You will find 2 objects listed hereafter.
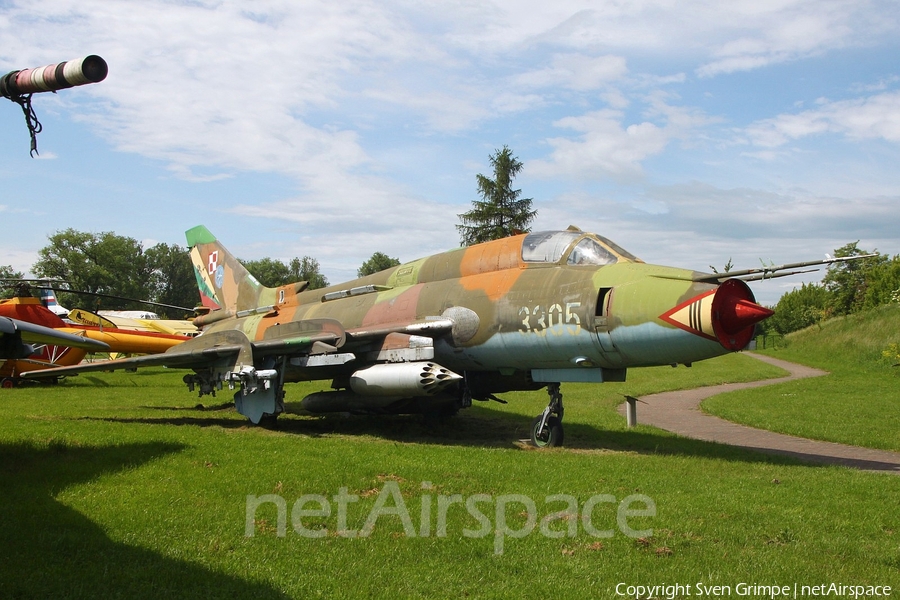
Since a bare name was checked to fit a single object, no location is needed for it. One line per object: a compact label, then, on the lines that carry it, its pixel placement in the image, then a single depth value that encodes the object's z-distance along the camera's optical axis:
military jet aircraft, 9.80
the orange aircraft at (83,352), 23.73
